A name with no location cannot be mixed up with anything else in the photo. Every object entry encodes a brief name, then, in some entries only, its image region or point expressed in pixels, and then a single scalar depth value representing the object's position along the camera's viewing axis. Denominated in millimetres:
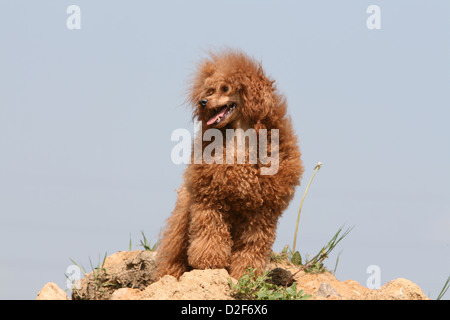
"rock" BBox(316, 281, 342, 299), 6043
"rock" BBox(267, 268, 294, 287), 6743
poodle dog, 6031
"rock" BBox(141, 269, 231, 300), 5688
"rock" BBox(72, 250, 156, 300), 6941
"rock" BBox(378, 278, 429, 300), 6145
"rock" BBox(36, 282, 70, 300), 6041
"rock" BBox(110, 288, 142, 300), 6270
